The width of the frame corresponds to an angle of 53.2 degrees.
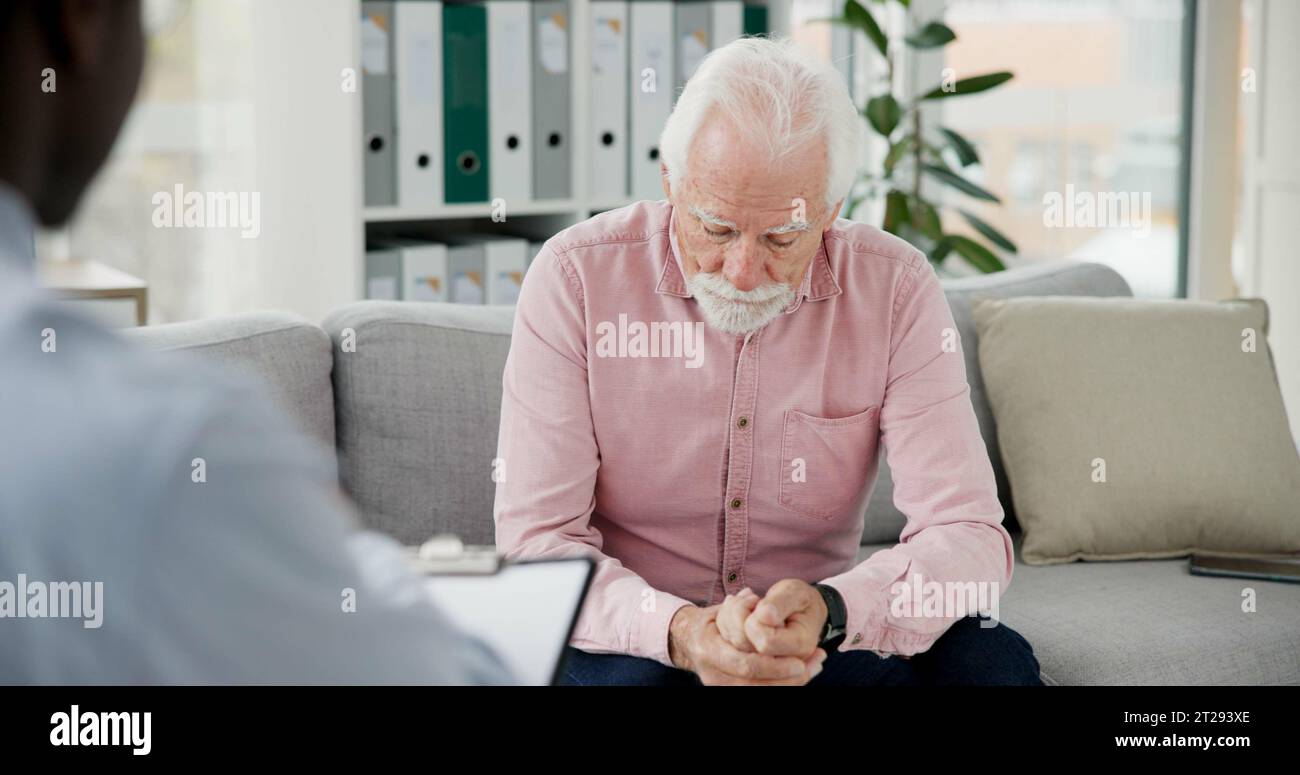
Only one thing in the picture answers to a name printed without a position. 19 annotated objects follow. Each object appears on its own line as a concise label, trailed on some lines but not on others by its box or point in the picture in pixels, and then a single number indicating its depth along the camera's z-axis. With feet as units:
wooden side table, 7.18
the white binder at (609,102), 8.81
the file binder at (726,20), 9.09
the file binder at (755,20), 9.42
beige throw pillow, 6.29
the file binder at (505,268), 8.63
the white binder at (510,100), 8.45
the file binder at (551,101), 8.64
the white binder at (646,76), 8.87
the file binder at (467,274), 8.55
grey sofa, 5.51
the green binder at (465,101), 8.30
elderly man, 4.69
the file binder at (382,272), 8.38
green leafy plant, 9.22
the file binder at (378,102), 8.09
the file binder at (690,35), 9.01
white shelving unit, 8.46
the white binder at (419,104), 8.14
